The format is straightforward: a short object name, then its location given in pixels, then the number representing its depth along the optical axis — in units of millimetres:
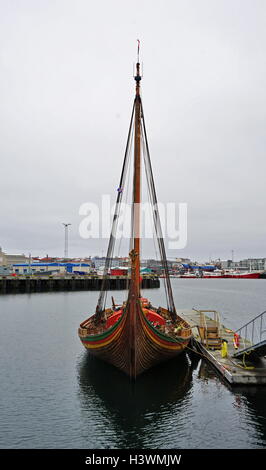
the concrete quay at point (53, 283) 82438
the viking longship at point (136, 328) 16906
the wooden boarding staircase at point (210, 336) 22938
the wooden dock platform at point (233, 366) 17075
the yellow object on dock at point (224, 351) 20250
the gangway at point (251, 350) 17388
